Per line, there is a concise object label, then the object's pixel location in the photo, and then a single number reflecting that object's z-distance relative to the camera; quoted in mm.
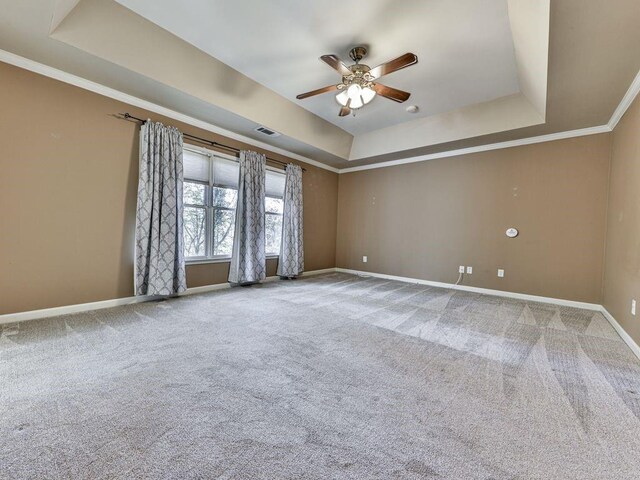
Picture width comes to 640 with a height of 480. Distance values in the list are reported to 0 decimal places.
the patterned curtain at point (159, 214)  3531
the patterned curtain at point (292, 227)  5520
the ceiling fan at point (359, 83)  2781
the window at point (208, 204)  4242
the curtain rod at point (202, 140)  3500
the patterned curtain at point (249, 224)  4668
